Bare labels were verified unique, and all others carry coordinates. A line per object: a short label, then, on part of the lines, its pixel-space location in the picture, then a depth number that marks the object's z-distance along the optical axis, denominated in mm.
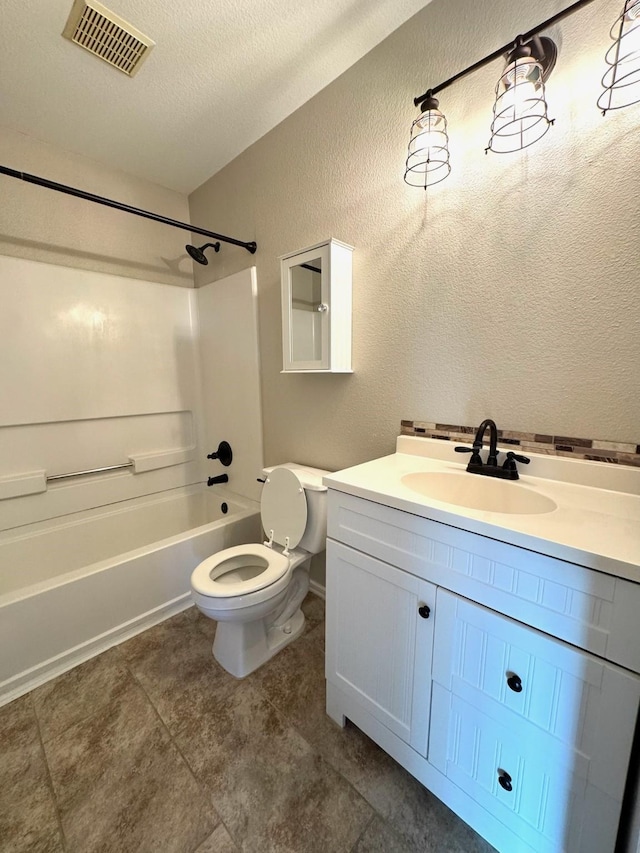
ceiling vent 1163
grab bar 1918
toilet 1282
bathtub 1335
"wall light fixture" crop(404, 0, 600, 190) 867
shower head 2070
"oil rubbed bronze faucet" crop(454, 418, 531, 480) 1063
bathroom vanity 624
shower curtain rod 1315
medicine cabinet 1398
